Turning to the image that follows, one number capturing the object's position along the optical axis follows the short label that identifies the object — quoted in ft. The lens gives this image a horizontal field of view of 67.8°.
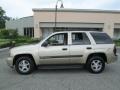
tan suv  11.60
